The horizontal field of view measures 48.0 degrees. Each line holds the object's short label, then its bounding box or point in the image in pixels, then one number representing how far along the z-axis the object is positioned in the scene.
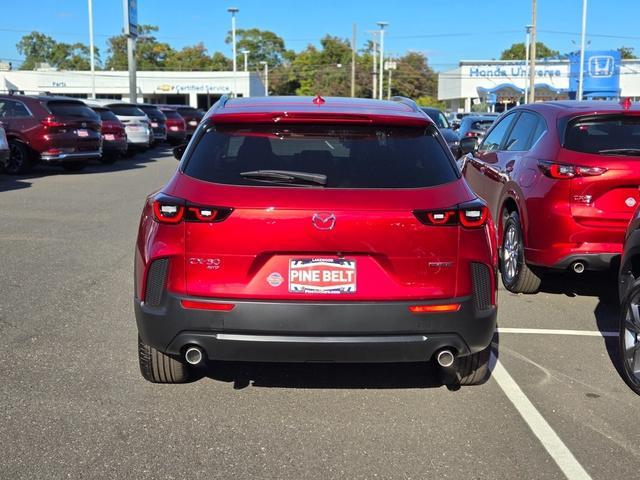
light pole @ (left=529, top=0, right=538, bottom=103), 41.62
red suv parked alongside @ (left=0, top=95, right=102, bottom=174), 16.33
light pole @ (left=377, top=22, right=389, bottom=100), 77.94
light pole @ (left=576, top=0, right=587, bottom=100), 44.26
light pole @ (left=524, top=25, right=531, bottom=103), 59.94
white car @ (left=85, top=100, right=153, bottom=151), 23.02
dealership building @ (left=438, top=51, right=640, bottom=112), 64.12
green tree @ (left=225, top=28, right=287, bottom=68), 144.25
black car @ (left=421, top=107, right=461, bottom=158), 17.82
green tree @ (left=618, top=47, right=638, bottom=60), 131.60
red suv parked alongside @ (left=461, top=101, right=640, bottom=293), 5.66
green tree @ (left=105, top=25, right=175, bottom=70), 128.38
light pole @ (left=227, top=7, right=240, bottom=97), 68.61
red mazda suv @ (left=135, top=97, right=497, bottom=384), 3.53
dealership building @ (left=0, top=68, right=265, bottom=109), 69.25
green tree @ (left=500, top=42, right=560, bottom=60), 131.62
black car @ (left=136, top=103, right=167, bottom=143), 27.27
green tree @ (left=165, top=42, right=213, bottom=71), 124.36
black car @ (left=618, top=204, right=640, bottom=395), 4.39
